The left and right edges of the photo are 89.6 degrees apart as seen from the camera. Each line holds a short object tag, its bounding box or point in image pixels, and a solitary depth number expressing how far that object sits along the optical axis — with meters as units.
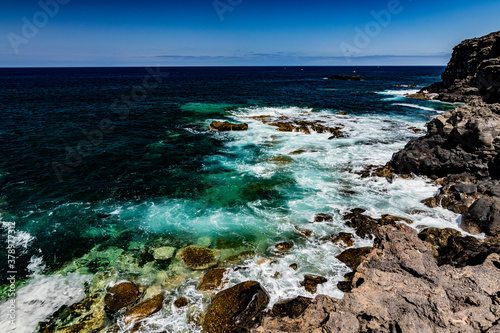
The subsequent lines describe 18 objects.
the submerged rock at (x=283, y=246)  13.05
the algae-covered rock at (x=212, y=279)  10.73
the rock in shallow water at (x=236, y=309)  8.63
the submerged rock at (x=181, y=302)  9.88
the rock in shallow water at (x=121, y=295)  10.06
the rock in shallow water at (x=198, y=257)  12.05
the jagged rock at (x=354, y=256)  11.74
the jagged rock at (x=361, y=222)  13.88
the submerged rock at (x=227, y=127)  35.09
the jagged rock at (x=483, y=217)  12.68
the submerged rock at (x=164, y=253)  12.70
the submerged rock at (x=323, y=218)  15.28
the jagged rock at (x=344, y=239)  13.22
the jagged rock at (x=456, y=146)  18.02
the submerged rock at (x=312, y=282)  10.50
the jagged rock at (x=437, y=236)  12.15
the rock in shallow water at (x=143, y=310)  9.44
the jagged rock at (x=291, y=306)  9.23
